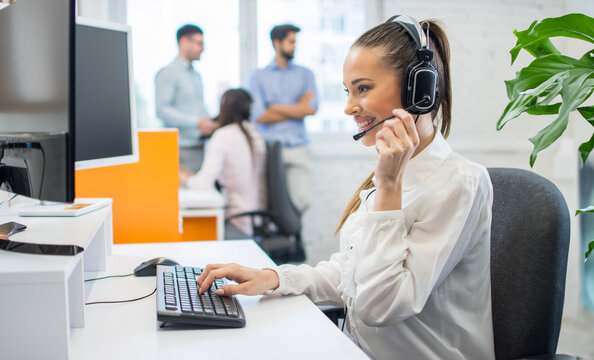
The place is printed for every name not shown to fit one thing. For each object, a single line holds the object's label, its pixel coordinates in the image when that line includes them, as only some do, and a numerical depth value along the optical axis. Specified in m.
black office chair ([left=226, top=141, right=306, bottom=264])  2.88
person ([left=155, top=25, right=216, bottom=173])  3.55
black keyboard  0.84
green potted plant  0.92
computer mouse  1.19
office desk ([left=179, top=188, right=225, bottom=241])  2.35
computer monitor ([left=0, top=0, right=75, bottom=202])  0.72
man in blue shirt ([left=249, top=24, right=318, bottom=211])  3.69
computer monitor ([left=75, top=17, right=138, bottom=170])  1.18
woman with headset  0.92
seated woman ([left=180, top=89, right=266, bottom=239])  3.02
